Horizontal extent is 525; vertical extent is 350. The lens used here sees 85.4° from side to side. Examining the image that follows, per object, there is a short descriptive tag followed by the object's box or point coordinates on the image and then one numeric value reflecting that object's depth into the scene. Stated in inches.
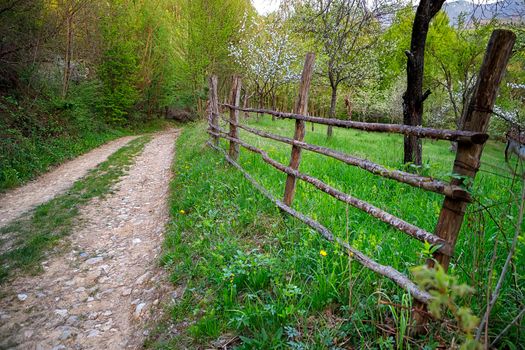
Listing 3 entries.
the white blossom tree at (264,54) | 794.2
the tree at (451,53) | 621.0
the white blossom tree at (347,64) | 476.1
